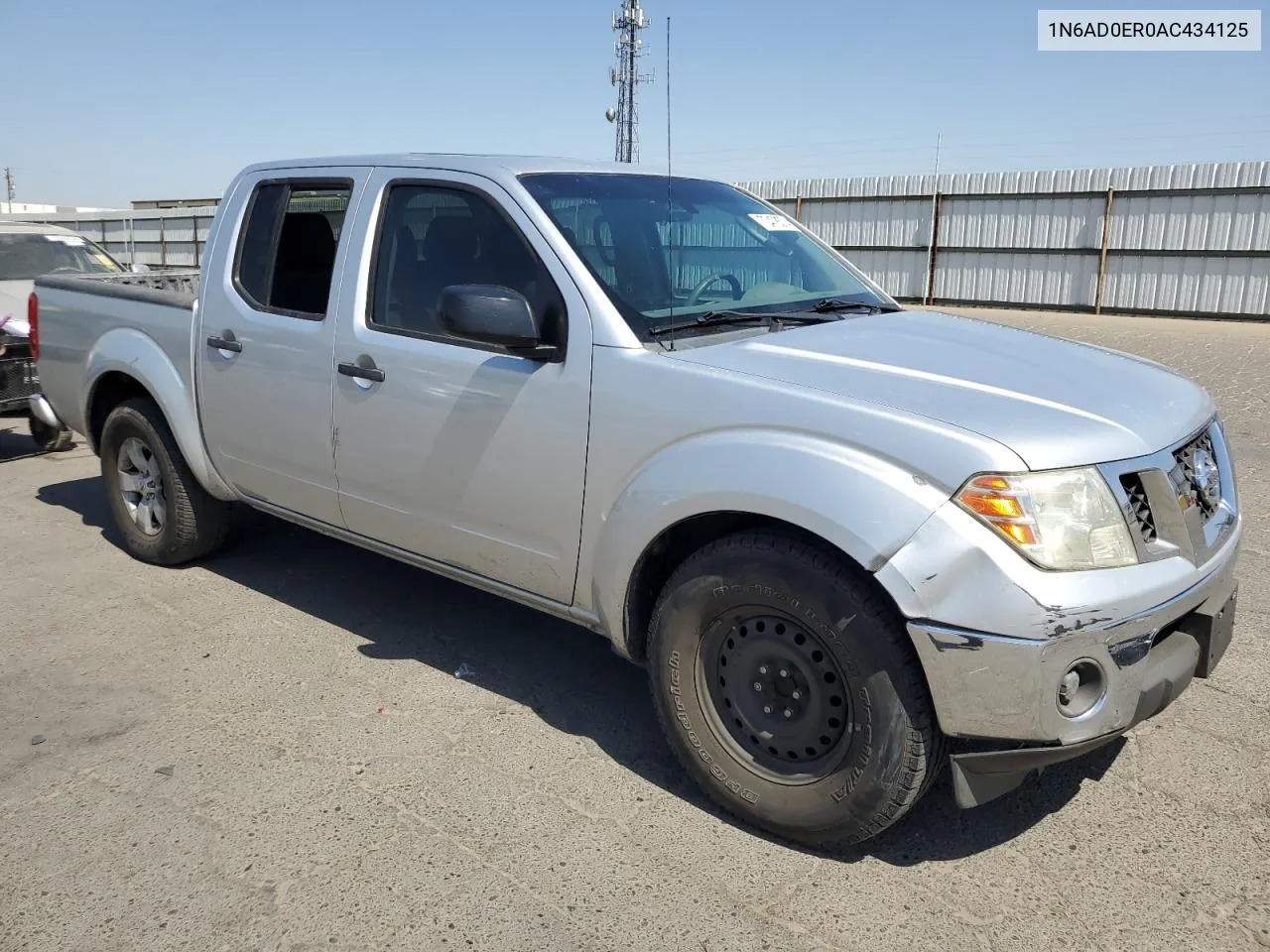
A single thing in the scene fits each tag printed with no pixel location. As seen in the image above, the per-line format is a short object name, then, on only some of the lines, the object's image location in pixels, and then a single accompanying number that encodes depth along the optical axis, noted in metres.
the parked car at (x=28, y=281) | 7.43
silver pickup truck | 2.50
